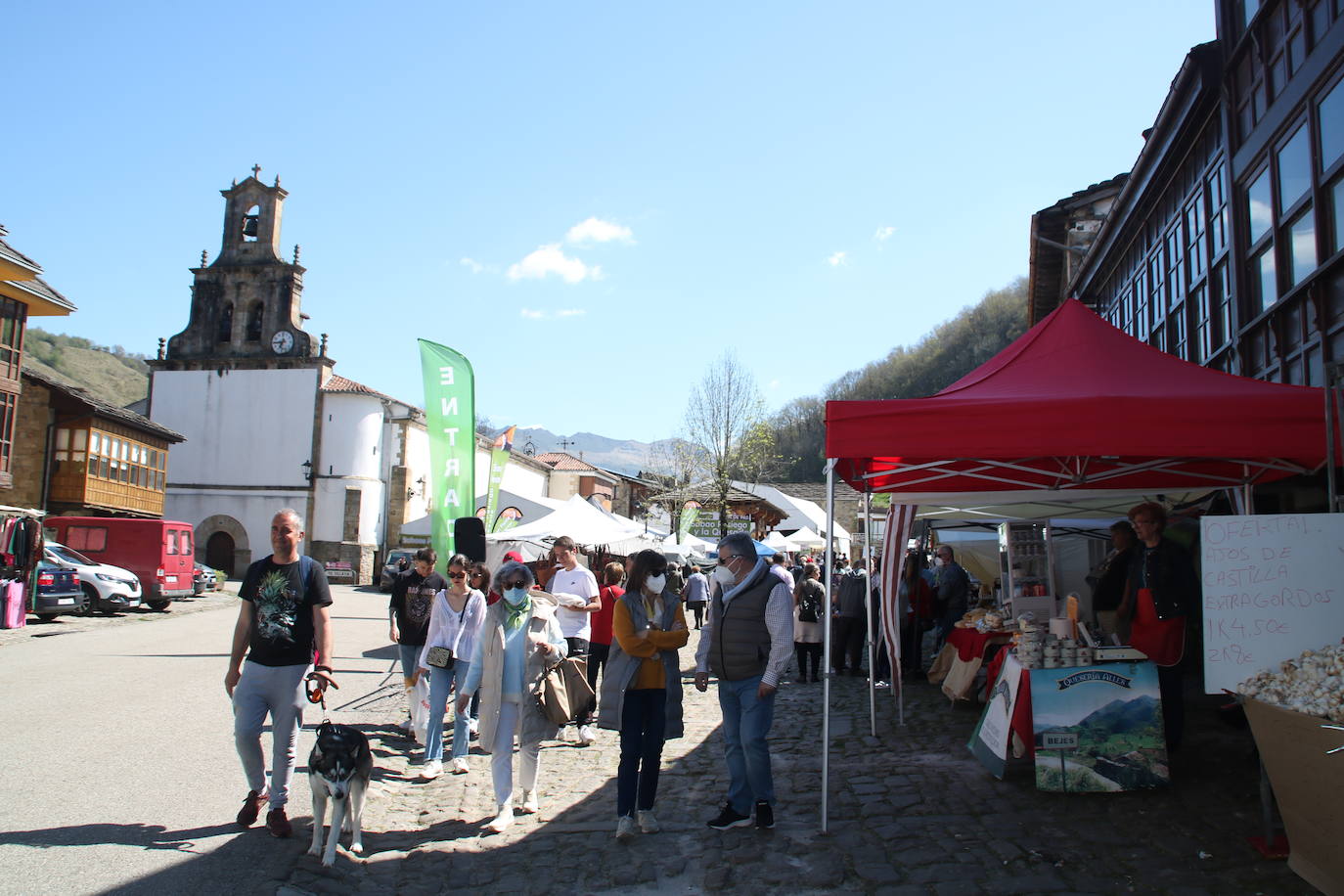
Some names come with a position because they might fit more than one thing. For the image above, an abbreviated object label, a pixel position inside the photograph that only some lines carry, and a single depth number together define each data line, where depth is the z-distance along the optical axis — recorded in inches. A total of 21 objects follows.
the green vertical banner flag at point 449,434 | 452.4
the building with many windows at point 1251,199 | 306.5
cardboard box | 158.6
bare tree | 1413.6
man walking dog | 203.2
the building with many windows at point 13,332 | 996.6
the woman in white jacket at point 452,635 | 275.4
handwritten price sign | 189.9
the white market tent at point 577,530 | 665.0
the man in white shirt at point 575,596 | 343.9
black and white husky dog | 191.0
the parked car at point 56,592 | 714.8
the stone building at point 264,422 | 1674.5
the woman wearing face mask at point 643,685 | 210.8
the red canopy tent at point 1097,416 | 214.7
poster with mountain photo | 229.3
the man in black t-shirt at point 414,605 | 313.1
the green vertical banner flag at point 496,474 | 657.6
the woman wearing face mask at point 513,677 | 224.7
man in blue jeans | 211.6
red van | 870.4
